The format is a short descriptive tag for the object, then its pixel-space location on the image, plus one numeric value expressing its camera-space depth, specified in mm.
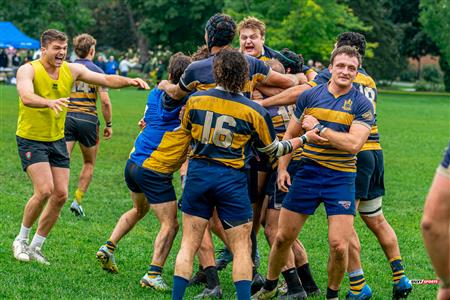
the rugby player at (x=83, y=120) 21164
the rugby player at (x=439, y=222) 6112
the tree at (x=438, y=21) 106159
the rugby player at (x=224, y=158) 11707
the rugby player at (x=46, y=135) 15321
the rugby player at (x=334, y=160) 12386
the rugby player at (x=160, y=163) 13945
